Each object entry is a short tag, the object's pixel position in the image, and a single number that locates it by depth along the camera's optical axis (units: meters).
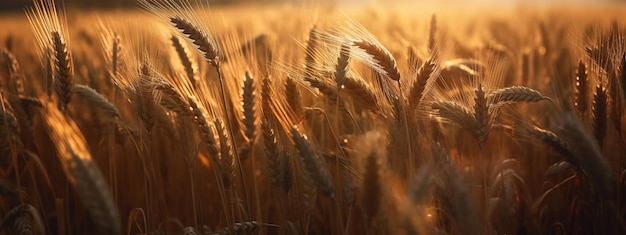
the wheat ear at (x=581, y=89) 1.83
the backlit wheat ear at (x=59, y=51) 1.70
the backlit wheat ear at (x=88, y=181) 1.02
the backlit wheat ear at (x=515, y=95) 1.64
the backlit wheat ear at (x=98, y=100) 1.76
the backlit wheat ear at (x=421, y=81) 1.60
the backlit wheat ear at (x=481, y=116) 1.52
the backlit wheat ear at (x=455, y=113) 1.57
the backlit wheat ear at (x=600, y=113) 1.64
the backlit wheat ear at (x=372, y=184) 1.13
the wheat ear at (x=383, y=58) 1.56
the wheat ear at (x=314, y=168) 1.37
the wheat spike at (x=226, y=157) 1.55
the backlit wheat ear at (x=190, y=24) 1.64
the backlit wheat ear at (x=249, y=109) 1.56
